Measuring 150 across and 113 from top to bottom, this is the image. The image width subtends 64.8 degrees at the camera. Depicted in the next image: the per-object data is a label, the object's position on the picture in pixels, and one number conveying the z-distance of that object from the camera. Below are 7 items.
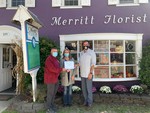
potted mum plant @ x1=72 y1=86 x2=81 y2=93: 4.65
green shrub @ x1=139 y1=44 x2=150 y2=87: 4.66
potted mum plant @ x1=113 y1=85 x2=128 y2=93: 4.65
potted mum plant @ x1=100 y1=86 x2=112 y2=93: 4.64
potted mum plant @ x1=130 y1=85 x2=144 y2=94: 4.56
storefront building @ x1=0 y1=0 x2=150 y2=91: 5.01
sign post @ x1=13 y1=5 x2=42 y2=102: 3.56
